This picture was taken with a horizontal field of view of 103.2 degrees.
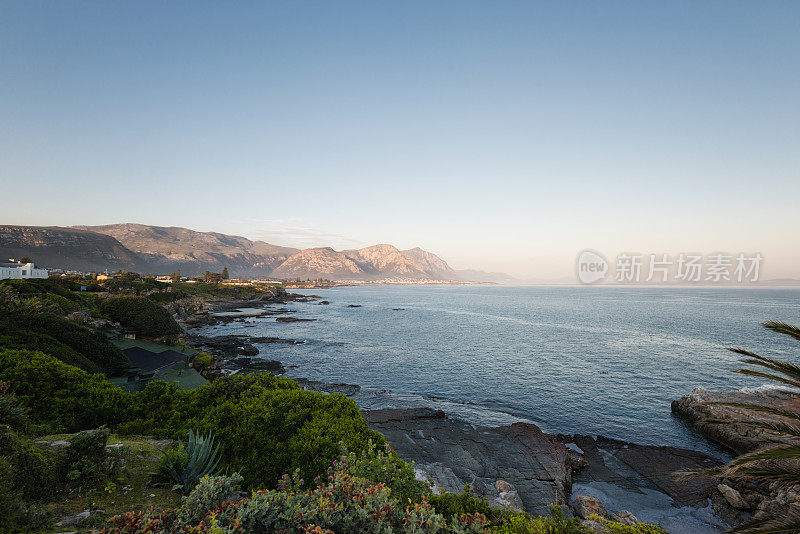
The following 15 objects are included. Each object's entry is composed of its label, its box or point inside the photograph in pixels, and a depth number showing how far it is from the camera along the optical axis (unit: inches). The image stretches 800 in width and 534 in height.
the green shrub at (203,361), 1167.0
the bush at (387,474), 268.5
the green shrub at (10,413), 340.8
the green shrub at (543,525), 233.5
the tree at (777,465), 217.9
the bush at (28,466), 242.7
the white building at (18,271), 2265.7
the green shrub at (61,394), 430.6
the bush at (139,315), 1380.4
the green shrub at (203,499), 180.5
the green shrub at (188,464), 299.9
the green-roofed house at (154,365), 822.0
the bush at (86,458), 272.2
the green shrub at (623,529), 298.2
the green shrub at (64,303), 1170.0
